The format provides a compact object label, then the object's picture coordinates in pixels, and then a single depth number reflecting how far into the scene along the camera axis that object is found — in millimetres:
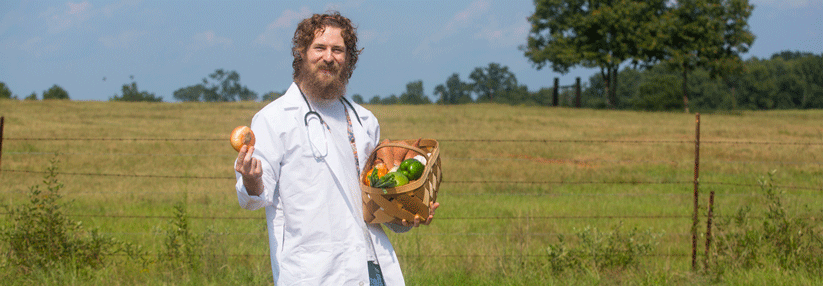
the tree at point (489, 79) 125562
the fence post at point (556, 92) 46006
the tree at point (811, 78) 91500
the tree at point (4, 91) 62806
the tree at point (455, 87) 118625
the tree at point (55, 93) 76431
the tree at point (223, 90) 92938
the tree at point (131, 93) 73281
